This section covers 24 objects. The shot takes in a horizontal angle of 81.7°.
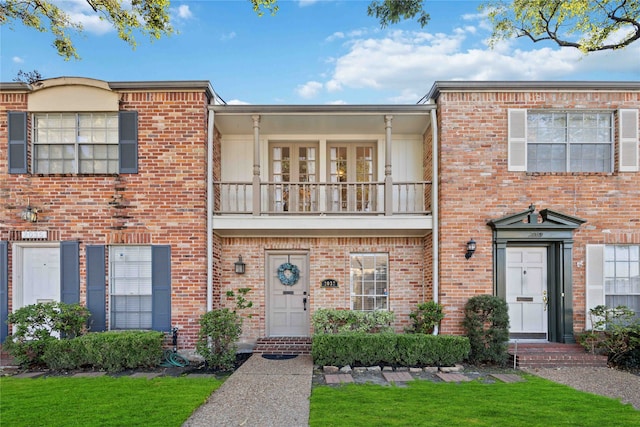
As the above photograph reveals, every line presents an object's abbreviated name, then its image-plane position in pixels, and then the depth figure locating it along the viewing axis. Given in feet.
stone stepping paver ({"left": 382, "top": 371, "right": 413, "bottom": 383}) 21.40
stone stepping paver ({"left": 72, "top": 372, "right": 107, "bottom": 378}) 21.89
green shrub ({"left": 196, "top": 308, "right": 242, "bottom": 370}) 24.13
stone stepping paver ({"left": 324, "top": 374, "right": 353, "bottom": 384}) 20.92
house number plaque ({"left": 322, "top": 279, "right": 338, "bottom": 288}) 29.73
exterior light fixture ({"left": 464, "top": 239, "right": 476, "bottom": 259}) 25.99
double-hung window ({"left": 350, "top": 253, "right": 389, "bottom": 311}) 29.84
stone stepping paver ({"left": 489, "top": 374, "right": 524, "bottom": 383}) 21.06
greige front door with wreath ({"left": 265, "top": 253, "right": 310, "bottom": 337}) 30.12
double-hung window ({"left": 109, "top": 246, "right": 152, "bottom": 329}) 26.23
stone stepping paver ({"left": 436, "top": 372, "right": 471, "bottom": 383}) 21.29
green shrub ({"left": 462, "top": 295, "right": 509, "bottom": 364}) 24.21
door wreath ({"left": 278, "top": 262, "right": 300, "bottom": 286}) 30.19
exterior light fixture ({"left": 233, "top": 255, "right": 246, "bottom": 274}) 29.37
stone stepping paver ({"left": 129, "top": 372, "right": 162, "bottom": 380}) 21.76
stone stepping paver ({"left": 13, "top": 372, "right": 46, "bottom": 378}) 22.06
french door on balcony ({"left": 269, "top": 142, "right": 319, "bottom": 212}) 30.63
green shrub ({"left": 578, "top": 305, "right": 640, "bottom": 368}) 24.09
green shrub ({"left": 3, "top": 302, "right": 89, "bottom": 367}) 23.45
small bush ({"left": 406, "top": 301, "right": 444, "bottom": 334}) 25.86
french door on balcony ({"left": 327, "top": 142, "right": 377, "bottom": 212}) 30.81
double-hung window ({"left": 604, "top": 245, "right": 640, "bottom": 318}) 26.48
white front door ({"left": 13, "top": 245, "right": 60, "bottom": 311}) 26.61
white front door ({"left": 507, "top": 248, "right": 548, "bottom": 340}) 27.14
